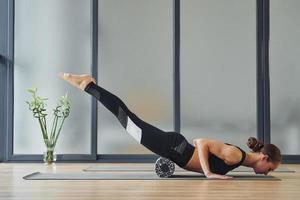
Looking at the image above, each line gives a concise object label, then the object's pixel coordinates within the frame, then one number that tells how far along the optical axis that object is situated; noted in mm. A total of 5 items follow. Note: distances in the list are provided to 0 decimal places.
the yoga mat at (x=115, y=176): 4301
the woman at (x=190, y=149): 4109
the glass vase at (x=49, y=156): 6318
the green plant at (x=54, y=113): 6371
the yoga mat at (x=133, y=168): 5332
